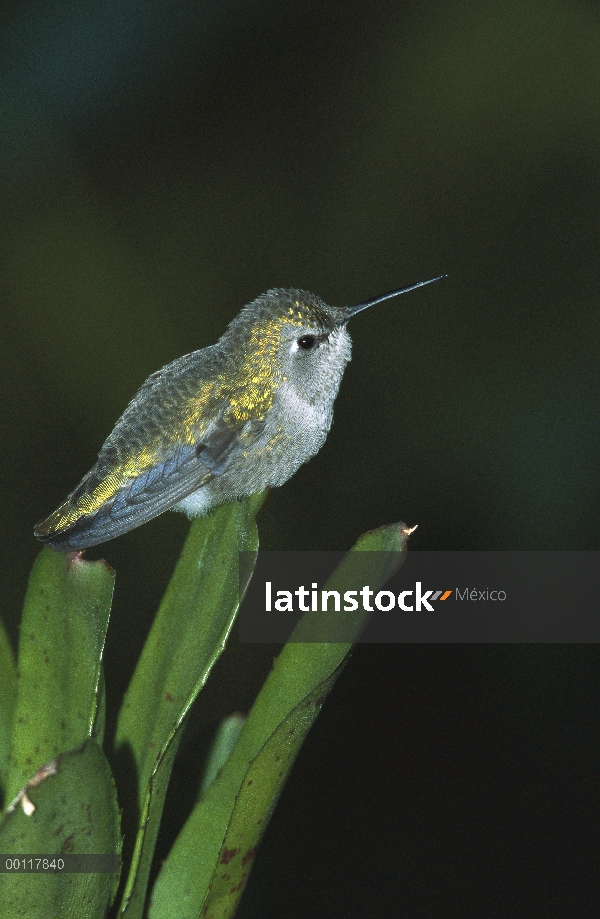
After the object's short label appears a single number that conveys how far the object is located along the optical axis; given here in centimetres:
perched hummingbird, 267
